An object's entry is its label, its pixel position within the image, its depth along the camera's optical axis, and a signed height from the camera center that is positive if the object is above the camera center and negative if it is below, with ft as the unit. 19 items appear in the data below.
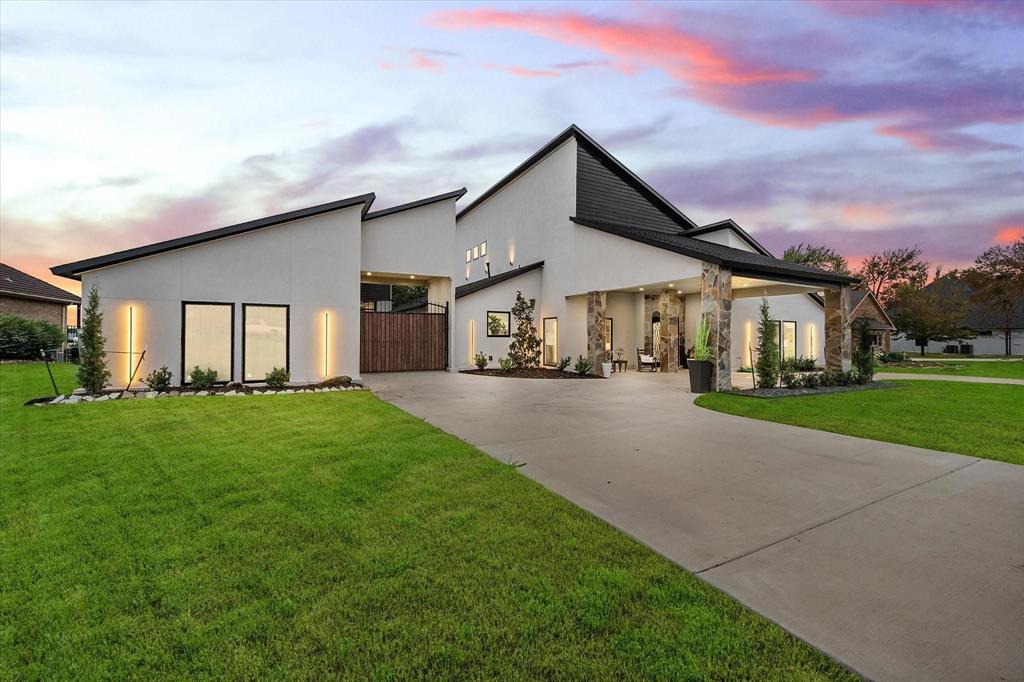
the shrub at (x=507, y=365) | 55.68 -2.99
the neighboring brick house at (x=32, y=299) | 74.28 +7.82
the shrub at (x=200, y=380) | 37.78 -3.28
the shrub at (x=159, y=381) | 36.60 -3.28
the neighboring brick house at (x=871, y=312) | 88.58 +6.17
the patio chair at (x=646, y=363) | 62.58 -3.07
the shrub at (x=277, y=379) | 38.65 -3.26
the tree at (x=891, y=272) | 151.12 +24.69
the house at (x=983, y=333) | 136.15 +2.65
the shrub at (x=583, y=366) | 56.13 -3.17
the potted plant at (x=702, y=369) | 40.32 -2.55
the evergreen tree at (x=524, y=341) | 58.54 +0.09
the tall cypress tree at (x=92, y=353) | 34.53 -0.87
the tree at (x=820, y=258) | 151.43 +29.14
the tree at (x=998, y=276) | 108.17 +16.57
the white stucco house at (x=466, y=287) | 39.37 +6.44
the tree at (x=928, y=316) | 107.45 +6.31
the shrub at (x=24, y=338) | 63.00 +0.62
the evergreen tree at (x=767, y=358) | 38.52 -1.49
